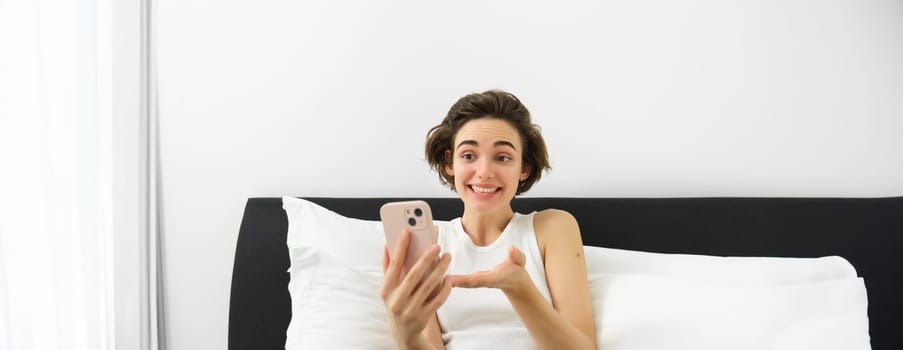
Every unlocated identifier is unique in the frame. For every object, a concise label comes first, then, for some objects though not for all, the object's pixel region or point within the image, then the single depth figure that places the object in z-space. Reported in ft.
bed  5.12
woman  4.14
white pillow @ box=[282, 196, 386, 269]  4.71
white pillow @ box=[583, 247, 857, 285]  4.45
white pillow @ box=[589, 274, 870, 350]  3.93
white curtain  4.37
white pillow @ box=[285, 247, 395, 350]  4.34
